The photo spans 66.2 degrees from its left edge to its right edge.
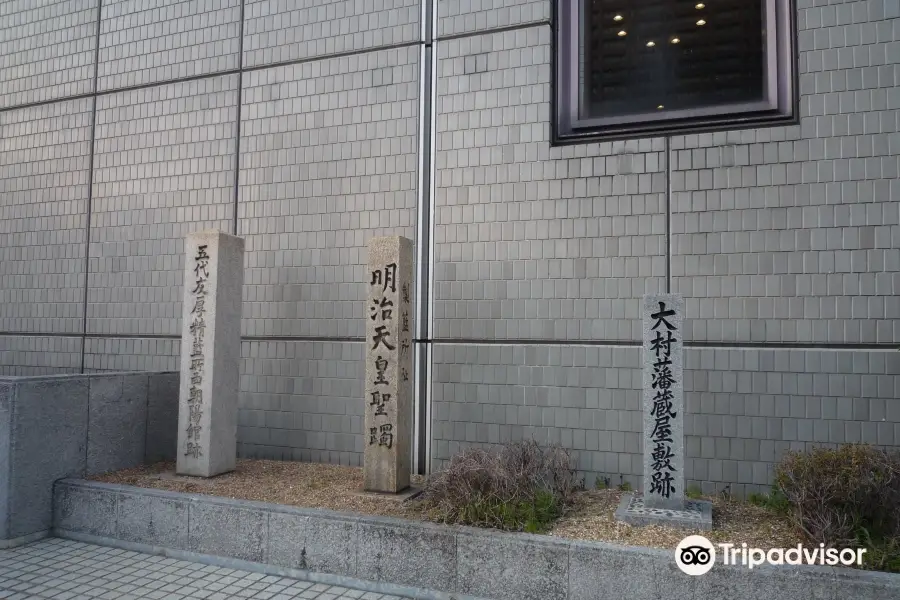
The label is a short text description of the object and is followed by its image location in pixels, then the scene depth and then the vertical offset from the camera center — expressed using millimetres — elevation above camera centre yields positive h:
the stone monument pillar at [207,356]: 7254 -191
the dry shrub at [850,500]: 4773 -1082
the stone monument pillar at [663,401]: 5668 -457
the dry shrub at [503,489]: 5457 -1230
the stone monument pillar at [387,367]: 6504 -250
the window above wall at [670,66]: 6797 +2901
